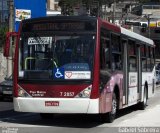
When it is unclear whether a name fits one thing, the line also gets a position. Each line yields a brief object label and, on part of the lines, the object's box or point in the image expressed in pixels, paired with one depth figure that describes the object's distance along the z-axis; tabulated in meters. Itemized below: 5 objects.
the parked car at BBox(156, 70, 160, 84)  50.12
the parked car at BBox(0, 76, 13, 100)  24.95
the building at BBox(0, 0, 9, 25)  55.68
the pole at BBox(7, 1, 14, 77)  33.62
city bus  13.44
